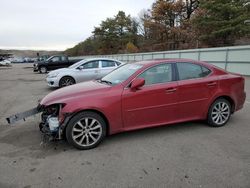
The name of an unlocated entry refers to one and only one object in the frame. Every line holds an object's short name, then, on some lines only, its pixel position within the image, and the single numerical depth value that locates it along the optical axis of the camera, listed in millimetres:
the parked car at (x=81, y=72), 8662
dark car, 16693
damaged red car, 3219
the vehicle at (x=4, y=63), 36007
